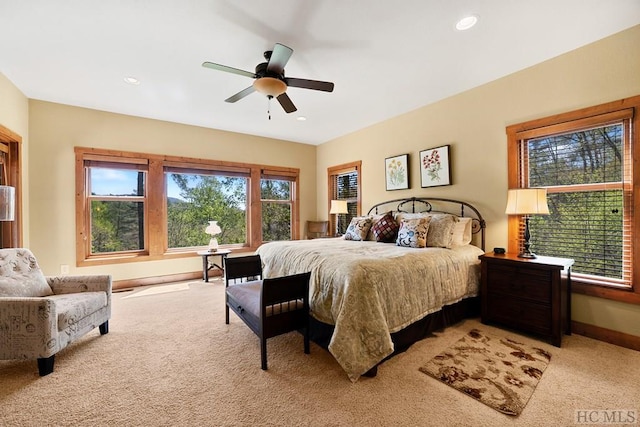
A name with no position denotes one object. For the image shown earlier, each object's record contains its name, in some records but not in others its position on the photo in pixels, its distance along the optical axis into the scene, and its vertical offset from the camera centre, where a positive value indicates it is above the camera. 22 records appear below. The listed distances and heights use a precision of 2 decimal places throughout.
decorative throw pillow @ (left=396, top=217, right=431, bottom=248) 3.16 -0.22
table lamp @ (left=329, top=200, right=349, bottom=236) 5.12 +0.16
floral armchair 1.96 -0.71
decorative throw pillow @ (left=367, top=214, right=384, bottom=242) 4.00 -0.22
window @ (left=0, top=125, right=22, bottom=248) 3.34 +0.53
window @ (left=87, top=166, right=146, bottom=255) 4.27 +0.19
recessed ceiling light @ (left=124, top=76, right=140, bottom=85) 3.18 +1.63
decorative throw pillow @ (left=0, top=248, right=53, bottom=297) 2.29 -0.50
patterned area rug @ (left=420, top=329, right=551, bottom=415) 1.76 -1.17
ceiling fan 2.37 +1.28
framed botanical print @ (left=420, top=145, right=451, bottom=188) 3.76 +0.66
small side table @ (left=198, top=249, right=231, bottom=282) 4.70 -0.75
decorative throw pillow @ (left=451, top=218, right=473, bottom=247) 3.24 -0.22
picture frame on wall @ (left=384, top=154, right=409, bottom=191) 4.31 +0.69
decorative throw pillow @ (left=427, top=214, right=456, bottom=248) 3.12 -0.20
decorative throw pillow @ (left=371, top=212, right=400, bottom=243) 3.72 -0.20
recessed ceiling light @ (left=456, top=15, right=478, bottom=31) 2.20 +1.57
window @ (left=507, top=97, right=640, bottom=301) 2.44 +0.24
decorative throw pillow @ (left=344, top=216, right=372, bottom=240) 4.02 -0.21
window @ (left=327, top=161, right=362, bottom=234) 5.31 +0.55
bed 1.96 -0.58
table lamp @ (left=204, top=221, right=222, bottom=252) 4.87 -0.25
